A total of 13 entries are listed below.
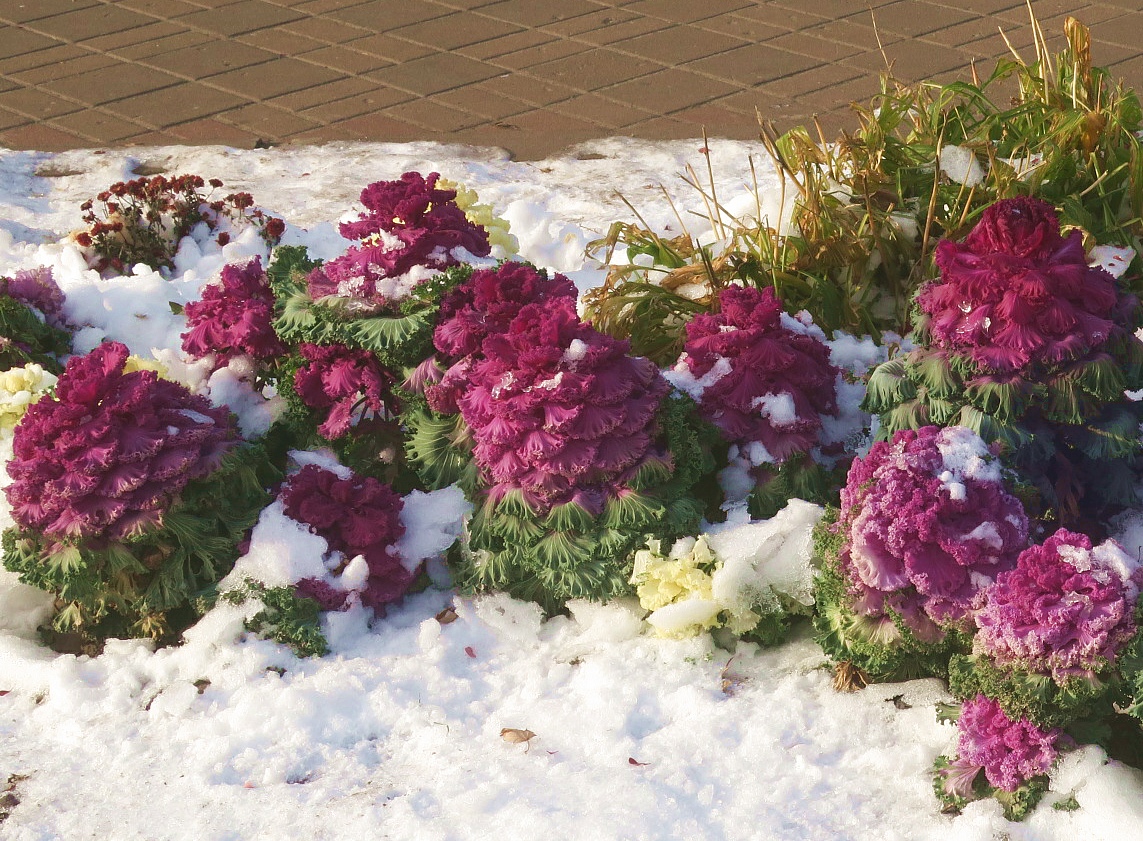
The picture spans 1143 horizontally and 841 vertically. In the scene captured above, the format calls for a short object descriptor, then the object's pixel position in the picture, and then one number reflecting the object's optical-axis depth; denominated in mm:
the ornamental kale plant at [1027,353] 2959
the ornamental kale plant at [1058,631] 2533
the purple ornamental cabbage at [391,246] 3414
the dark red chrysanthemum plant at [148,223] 4855
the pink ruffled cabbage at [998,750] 2617
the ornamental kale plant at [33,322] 3869
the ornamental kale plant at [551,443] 3084
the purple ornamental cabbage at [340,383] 3449
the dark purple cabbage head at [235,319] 3590
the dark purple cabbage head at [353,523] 3305
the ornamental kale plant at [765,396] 3350
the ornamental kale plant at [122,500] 3121
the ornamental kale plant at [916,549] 2768
